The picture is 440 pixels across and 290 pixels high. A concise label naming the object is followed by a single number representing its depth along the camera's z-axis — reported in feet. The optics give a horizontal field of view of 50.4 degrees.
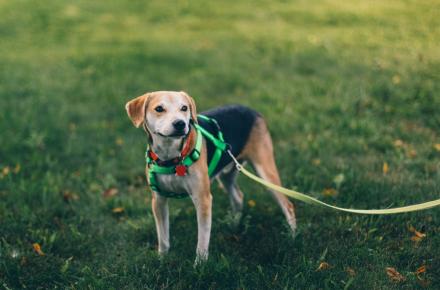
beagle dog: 12.48
